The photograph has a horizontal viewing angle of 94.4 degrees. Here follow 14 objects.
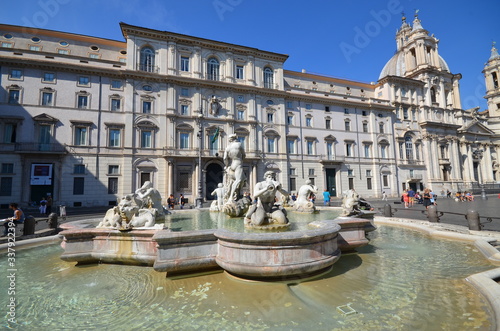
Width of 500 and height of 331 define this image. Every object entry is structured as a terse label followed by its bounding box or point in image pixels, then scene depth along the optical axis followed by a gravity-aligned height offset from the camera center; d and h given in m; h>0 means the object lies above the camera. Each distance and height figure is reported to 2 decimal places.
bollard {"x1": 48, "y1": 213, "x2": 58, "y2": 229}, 8.20 -1.09
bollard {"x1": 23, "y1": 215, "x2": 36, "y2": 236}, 6.98 -1.07
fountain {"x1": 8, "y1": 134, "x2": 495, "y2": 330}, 2.73 -1.53
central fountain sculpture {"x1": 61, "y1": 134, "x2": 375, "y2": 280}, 3.55 -1.00
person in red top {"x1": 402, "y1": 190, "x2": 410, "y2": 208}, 17.52 -1.15
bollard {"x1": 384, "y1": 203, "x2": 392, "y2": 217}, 10.48 -1.26
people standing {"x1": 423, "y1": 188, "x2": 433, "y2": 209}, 13.64 -0.99
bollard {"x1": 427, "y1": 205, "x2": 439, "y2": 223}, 8.48 -1.17
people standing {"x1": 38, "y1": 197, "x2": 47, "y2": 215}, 15.68 -1.26
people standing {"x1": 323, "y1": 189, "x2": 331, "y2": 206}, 16.41 -0.90
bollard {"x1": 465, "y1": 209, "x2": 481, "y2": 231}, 6.65 -1.13
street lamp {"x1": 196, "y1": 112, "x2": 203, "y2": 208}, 14.48 -1.00
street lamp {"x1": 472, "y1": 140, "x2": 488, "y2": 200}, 41.41 +5.28
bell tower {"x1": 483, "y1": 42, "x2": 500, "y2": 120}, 49.84 +22.09
